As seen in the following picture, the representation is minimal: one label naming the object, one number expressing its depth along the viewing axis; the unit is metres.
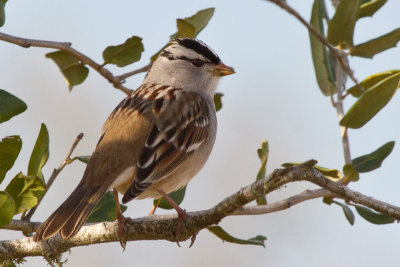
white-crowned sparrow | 6.05
